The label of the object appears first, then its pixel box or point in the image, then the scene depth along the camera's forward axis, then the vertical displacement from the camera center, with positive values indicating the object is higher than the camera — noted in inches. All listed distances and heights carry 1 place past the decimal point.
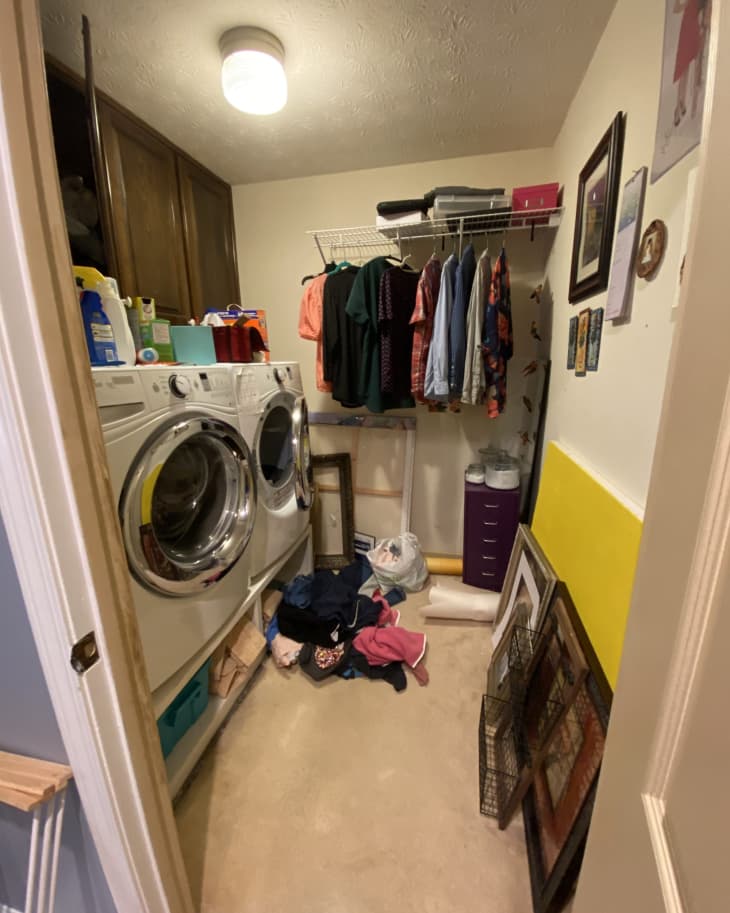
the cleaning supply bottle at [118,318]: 48.2 +5.8
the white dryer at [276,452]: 61.8 -16.9
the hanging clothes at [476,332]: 69.7 +4.5
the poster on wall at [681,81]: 30.1 +22.0
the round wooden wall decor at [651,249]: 36.7 +10.0
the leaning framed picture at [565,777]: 36.0 -41.2
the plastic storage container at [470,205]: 69.8 +26.6
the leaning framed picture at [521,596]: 57.4 -38.8
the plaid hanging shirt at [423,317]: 73.2 +7.6
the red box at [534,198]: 69.5 +27.5
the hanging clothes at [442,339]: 71.4 +3.5
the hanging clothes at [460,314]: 70.6 +7.8
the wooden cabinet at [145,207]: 62.1 +29.1
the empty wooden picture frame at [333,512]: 100.5 -38.6
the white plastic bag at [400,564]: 90.0 -46.1
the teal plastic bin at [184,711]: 50.1 -45.3
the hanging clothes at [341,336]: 80.8 +4.9
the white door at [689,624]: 13.6 -10.8
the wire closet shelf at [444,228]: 71.4 +25.1
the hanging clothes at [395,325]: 76.9 +6.6
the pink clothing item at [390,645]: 68.2 -49.6
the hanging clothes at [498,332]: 69.7 +4.5
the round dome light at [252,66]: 51.6 +38.8
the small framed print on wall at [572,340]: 61.5 +2.4
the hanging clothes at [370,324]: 77.5 +7.0
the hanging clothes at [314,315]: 83.5 +9.7
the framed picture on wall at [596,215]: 46.8 +18.4
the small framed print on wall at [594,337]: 52.0 +2.4
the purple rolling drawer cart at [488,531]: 83.9 -37.1
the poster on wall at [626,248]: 41.1 +11.6
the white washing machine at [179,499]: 39.3 -17.5
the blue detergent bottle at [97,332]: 46.2 +3.9
